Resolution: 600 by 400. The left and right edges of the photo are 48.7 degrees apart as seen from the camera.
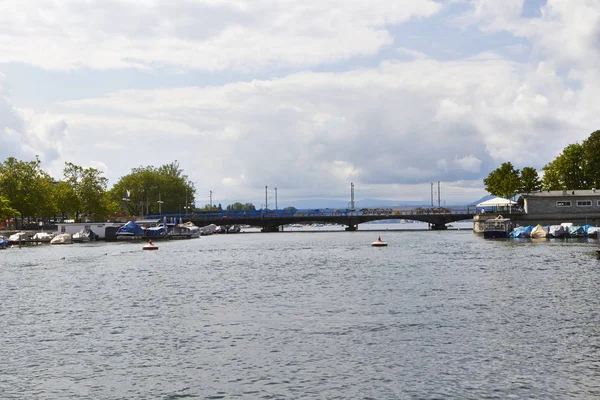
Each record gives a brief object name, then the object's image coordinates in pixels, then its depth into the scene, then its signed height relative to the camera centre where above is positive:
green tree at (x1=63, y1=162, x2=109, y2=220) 192.88 +10.25
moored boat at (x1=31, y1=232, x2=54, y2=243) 159.01 -2.89
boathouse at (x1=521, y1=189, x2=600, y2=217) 147.62 +1.69
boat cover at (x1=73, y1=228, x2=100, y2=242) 164.89 -2.93
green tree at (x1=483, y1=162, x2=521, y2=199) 175.88 +8.24
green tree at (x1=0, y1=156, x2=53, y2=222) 166.88 +9.68
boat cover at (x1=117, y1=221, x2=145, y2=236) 169.88 -1.83
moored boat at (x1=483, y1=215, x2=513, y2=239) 143.88 -3.61
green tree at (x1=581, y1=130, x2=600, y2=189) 159.25 +12.35
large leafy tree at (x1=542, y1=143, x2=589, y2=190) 169.00 +10.45
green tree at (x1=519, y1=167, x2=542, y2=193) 175.25 +8.09
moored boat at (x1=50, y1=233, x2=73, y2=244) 154.75 -3.33
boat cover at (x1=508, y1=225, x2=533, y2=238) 140.75 -4.52
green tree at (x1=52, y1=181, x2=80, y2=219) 186.25 +6.83
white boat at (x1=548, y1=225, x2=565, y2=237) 137.38 -4.41
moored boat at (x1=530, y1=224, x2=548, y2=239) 136.88 -4.56
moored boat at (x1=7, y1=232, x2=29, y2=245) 148.94 -2.71
